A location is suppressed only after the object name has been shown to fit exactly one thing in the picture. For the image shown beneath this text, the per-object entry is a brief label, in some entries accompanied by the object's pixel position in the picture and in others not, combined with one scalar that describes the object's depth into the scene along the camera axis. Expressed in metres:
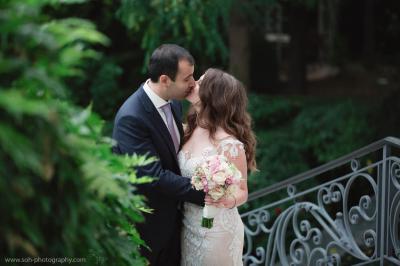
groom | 3.44
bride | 3.46
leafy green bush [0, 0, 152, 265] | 1.65
